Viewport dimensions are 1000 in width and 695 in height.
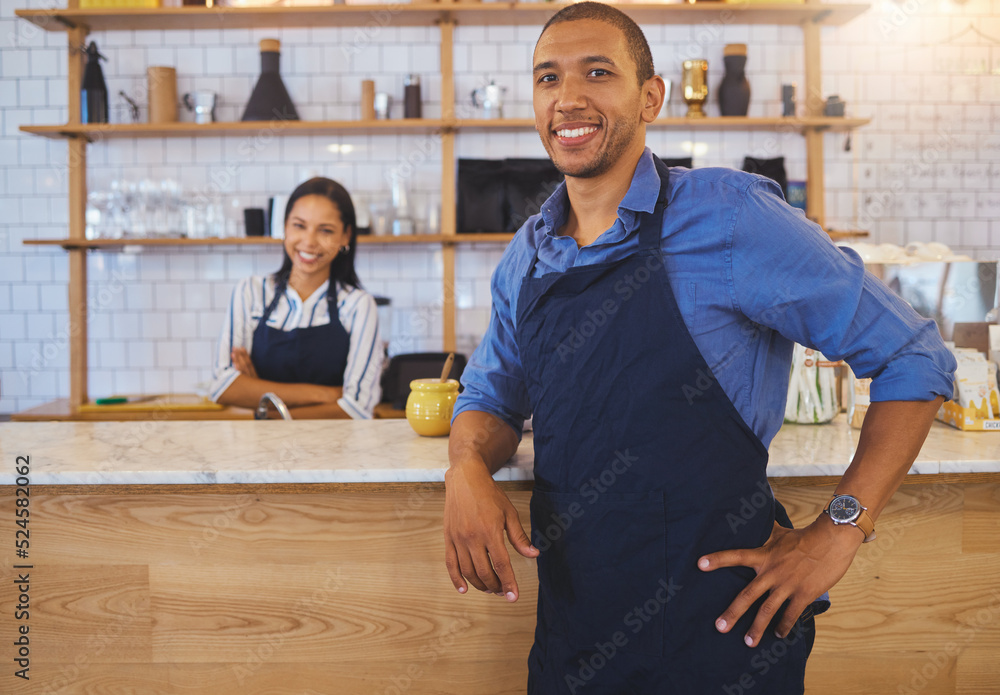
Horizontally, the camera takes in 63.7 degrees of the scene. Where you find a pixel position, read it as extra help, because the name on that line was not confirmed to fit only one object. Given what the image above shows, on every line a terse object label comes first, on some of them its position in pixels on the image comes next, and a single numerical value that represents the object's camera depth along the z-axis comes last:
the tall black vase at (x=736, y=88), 3.94
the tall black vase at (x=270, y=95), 3.93
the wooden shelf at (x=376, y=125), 3.84
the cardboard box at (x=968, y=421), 1.73
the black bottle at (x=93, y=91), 3.91
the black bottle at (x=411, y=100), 3.95
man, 1.12
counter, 1.56
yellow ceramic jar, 1.75
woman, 2.87
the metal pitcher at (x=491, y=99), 3.92
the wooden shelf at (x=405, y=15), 3.84
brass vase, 3.88
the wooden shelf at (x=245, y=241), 3.84
